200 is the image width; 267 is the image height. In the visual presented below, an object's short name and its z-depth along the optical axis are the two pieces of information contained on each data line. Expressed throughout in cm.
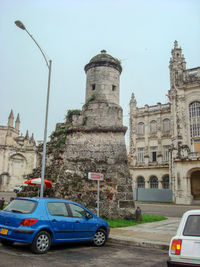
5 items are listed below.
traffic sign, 1003
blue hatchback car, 628
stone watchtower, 1209
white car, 416
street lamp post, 1051
